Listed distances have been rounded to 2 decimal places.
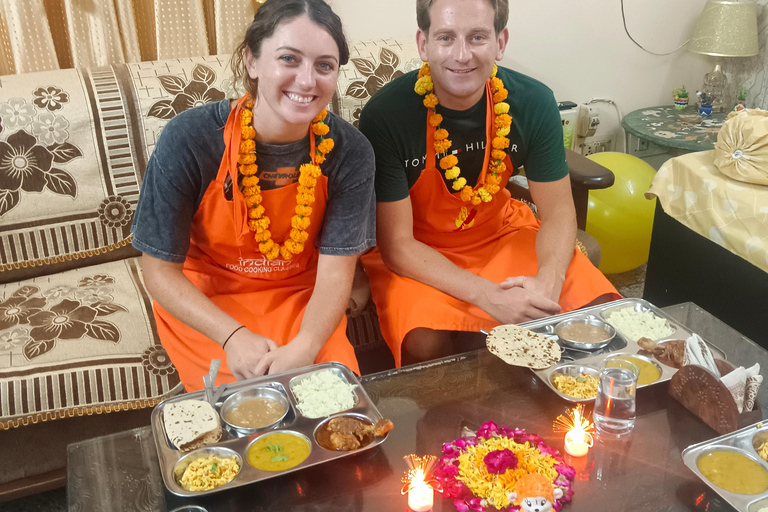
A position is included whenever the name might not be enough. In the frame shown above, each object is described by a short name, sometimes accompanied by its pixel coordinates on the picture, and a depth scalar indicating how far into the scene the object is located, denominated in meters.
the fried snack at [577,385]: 1.39
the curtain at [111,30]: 2.28
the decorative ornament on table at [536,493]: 1.10
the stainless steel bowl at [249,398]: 1.30
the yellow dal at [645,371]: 1.43
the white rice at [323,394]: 1.35
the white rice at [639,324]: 1.59
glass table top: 1.17
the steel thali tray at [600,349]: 1.46
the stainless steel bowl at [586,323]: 1.55
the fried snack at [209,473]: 1.15
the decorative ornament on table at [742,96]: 3.52
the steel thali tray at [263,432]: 1.17
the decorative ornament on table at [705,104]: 3.43
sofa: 1.76
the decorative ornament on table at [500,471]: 1.13
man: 1.76
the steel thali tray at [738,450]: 1.13
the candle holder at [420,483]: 1.13
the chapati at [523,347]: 1.46
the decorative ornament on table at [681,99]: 3.58
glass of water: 1.31
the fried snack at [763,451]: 1.22
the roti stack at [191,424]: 1.24
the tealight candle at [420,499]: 1.13
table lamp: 3.25
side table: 3.10
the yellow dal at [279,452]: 1.21
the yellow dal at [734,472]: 1.16
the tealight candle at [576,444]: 1.26
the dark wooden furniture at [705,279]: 2.13
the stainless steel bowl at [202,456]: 1.19
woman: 1.51
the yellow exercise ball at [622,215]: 2.90
